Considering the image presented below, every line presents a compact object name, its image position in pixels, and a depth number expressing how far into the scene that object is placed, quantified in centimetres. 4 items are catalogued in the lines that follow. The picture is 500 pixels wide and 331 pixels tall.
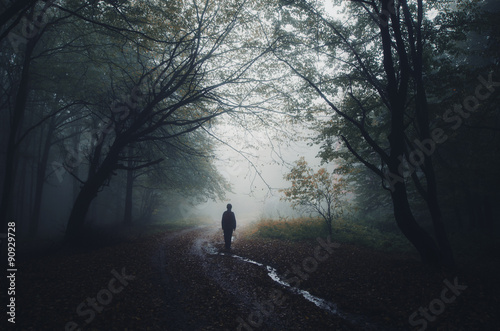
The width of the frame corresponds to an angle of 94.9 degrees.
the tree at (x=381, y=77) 692
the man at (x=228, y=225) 1062
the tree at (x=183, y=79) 738
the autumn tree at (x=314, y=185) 1212
